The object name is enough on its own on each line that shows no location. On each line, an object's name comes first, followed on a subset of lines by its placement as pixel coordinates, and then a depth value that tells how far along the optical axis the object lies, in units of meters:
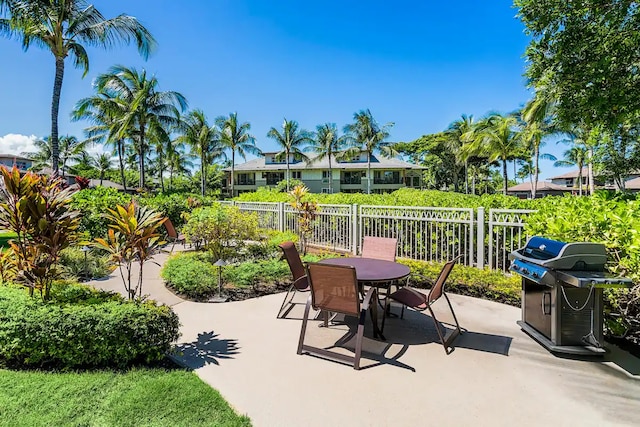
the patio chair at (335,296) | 3.29
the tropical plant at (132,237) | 3.54
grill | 3.38
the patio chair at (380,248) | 5.27
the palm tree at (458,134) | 37.59
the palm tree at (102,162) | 49.97
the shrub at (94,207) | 9.45
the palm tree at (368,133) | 37.88
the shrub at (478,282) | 5.23
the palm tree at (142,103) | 21.92
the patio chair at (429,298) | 3.63
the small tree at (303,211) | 8.88
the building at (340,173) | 40.41
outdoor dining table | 3.76
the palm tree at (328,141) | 38.69
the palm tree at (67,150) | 44.34
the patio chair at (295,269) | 4.62
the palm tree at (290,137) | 37.75
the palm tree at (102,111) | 21.50
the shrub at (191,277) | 5.62
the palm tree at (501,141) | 27.92
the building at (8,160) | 63.40
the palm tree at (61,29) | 11.05
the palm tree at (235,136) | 36.09
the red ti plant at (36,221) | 3.39
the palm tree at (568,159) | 41.97
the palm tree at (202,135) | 33.22
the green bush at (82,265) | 6.84
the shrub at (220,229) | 7.62
